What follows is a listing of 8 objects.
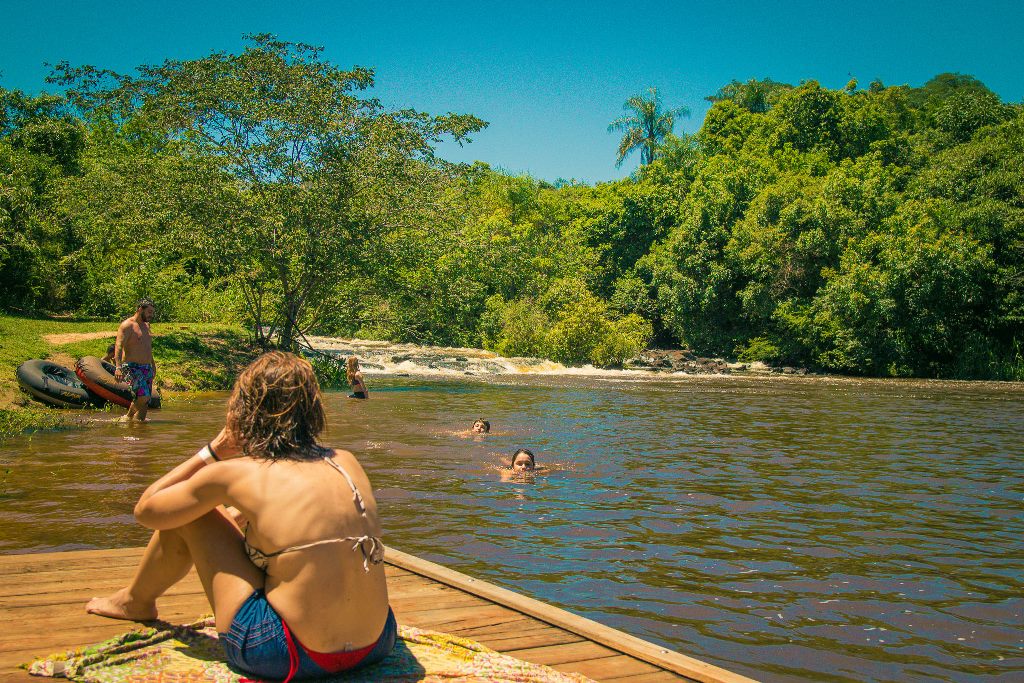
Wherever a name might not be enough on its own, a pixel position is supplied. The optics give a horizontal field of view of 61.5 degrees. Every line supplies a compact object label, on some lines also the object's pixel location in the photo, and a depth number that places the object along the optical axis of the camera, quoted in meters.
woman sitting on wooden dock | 3.69
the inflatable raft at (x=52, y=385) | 17.52
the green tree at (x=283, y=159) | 25.50
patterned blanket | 3.85
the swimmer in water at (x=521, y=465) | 12.07
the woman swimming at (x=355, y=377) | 22.52
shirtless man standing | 15.26
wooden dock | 4.37
